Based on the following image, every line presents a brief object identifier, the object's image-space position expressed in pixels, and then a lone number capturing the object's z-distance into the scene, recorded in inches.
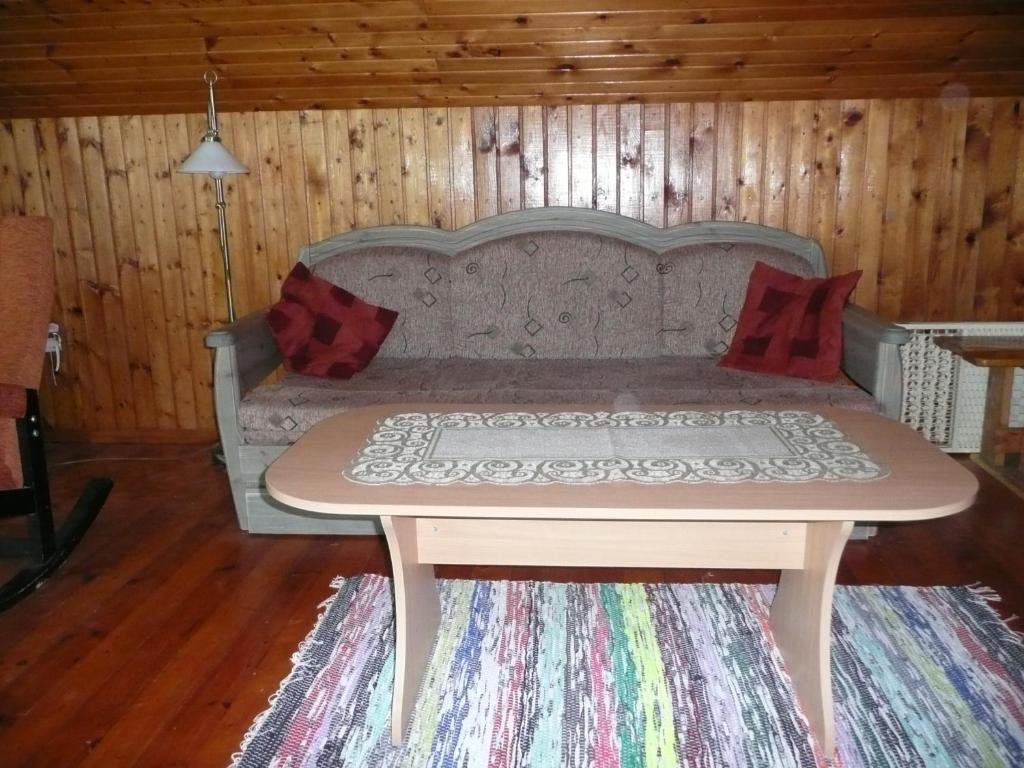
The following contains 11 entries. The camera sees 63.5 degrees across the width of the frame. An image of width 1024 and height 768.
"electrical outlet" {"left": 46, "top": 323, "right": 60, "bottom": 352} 138.1
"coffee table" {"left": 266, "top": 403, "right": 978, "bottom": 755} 55.4
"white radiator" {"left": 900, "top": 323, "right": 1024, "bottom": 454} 122.4
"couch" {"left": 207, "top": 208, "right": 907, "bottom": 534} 107.6
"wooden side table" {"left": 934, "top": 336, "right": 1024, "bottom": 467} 113.7
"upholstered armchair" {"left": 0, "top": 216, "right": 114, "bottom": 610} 84.2
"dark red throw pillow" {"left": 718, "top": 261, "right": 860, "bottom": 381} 104.5
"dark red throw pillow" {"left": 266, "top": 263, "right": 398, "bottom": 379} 110.7
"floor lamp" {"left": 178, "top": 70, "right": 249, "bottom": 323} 114.1
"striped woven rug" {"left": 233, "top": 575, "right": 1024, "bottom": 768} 62.4
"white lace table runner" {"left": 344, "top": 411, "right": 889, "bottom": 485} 60.9
